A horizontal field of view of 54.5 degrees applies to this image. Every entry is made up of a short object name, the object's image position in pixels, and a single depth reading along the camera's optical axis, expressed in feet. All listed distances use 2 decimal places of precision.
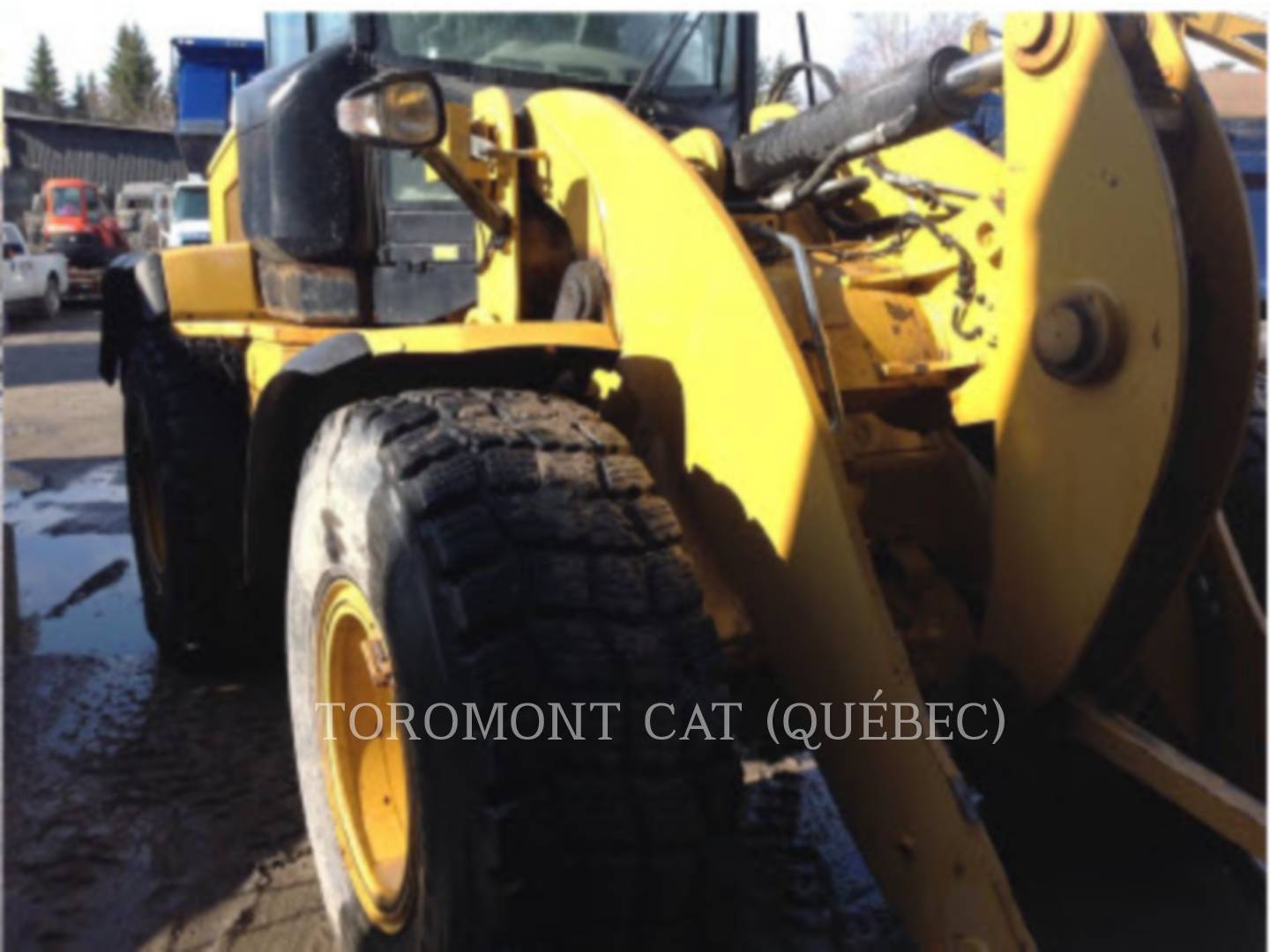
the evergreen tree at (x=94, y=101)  174.43
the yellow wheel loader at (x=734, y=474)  6.16
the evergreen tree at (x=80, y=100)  148.32
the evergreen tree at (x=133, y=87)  170.91
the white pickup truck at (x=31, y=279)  59.93
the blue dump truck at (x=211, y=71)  47.44
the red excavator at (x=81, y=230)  80.79
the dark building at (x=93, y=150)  113.70
